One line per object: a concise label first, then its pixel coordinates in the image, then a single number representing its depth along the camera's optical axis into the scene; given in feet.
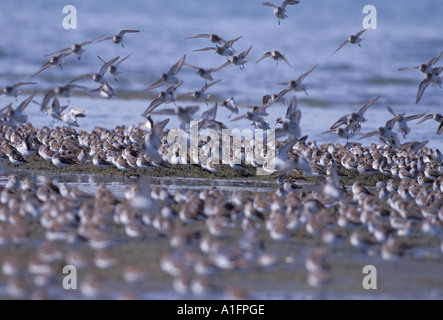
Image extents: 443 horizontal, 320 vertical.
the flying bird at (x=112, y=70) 60.37
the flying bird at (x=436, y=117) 58.68
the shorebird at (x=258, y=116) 53.26
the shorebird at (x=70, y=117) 63.41
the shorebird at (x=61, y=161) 52.32
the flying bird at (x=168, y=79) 52.73
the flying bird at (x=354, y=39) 59.38
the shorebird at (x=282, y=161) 50.21
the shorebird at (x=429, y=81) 56.85
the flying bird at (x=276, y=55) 59.38
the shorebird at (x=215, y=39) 58.94
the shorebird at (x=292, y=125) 48.06
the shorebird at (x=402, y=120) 54.95
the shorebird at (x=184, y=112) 48.91
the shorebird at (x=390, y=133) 53.78
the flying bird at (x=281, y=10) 59.33
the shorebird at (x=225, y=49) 58.18
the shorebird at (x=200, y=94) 56.80
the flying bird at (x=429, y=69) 56.39
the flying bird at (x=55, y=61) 56.18
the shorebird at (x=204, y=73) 57.29
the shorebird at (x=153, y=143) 48.90
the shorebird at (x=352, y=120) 53.44
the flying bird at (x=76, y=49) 55.06
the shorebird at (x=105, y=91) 55.17
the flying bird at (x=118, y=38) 60.41
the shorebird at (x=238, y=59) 58.65
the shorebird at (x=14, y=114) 51.37
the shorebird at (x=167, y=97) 55.49
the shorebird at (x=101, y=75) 57.88
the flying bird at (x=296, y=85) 54.54
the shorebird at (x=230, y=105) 55.26
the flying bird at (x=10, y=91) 54.29
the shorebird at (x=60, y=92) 48.44
